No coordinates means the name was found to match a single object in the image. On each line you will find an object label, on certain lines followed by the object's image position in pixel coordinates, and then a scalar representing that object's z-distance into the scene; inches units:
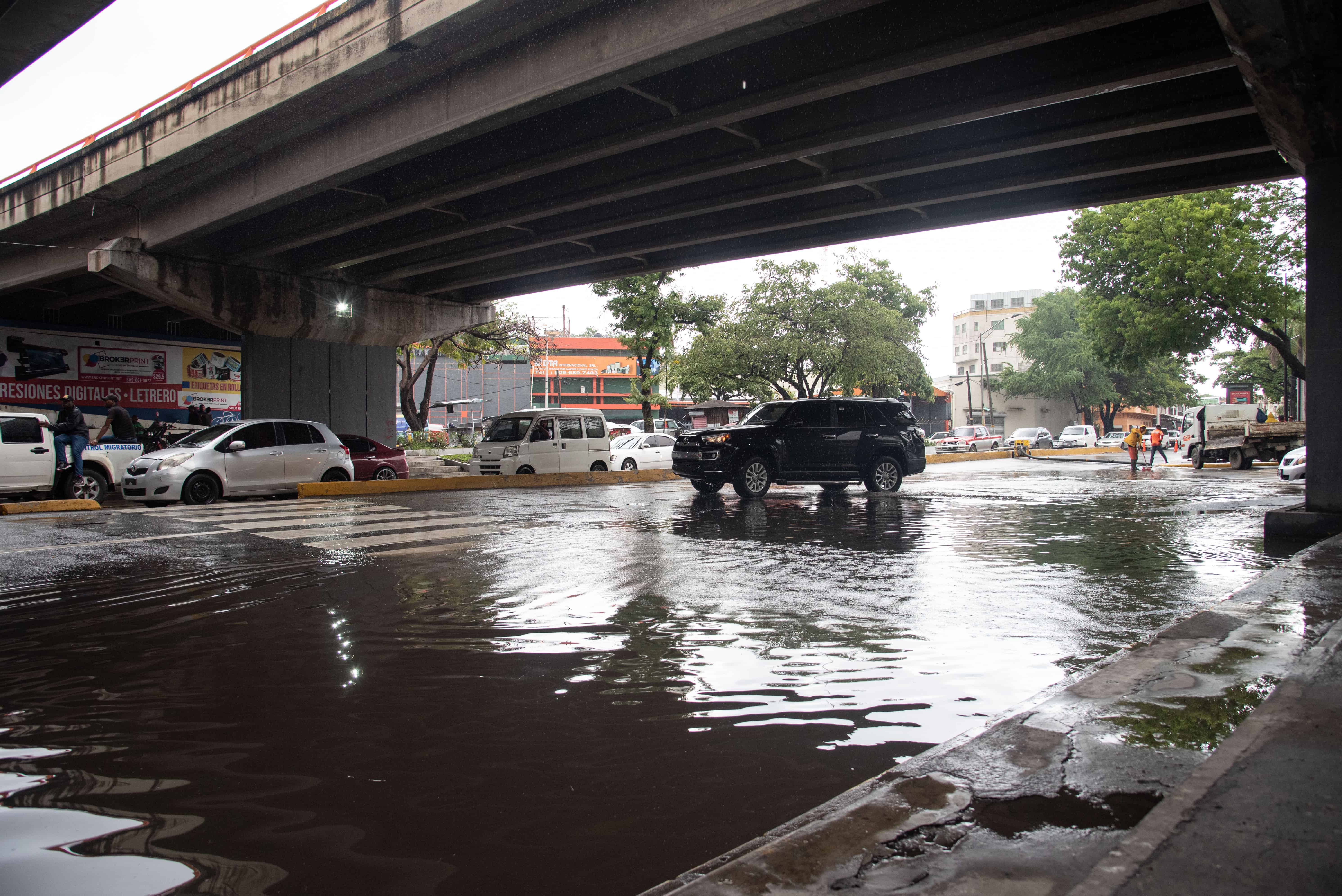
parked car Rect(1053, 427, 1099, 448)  2094.0
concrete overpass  390.6
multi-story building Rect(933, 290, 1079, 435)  3011.8
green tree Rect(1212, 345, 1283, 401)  2373.3
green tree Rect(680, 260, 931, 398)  1540.4
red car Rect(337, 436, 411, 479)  786.8
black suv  617.3
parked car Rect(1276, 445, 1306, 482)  821.9
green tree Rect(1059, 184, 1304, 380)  1152.8
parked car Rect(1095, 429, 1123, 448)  2274.9
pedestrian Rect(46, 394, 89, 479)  603.2
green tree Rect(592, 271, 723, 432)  1386.6
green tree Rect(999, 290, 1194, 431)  2488.9
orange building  3828.7
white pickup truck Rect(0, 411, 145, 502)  574.2
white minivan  793.6
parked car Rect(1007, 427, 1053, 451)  1995.6
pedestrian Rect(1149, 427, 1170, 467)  1277.1
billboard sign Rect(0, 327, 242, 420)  1022.4
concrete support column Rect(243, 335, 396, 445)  904.3
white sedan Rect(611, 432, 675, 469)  949.2
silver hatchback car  580.7
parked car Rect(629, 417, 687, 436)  1837.2
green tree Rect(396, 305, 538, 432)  1376.7
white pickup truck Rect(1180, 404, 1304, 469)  1086.4
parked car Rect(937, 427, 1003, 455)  1923.0
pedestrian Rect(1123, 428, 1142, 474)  1144.8
